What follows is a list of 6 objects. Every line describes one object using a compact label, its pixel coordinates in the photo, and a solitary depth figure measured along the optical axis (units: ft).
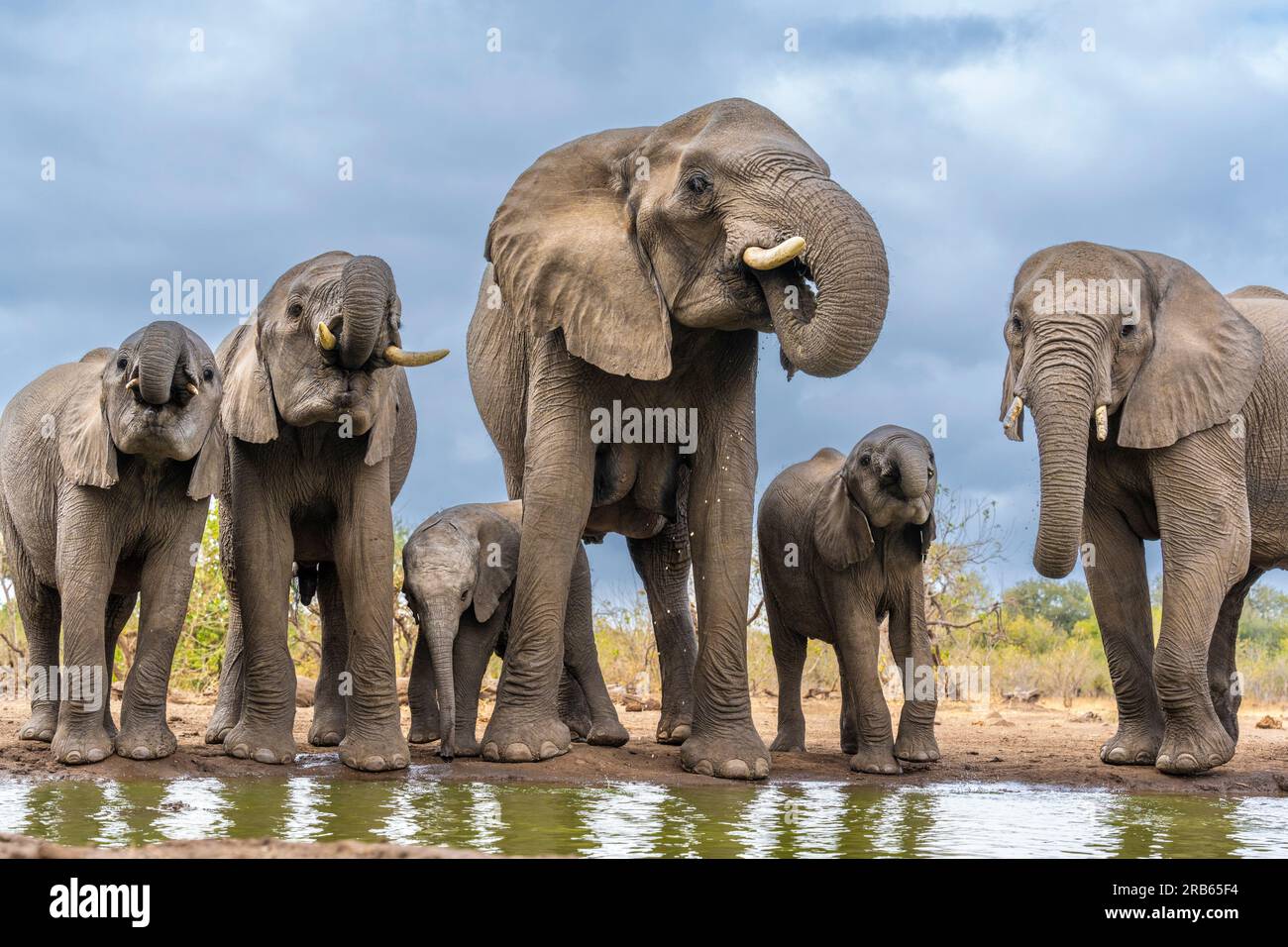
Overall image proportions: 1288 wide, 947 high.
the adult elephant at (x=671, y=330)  29.14
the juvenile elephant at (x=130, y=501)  29.96
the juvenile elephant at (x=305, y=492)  30.04
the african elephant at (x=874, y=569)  32.32
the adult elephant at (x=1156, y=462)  32.68
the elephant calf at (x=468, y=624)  32.53
